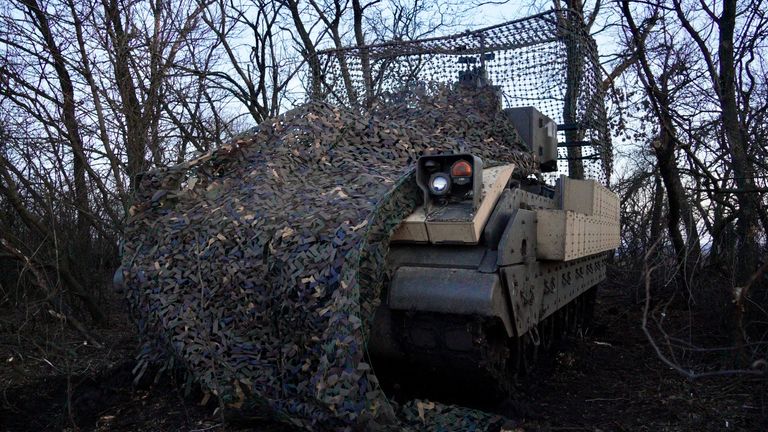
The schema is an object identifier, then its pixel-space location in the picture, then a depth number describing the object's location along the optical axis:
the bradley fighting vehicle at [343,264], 3.42
